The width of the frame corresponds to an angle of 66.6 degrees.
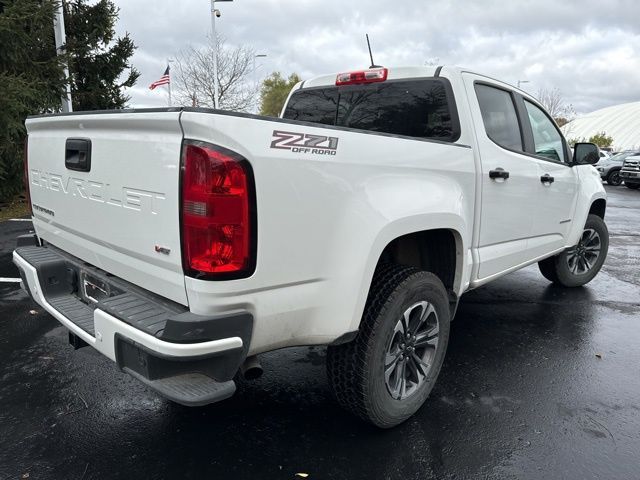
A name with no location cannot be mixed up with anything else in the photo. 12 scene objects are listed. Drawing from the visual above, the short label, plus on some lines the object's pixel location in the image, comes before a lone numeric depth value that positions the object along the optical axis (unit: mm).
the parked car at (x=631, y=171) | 19609
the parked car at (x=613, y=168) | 21859
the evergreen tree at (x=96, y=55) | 12602
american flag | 22438
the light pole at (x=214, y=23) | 21984
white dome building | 70312
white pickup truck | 1859
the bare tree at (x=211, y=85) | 31891
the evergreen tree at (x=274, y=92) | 57562
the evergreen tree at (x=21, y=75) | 8477
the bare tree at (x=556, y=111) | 55000
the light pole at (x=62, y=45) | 10508
